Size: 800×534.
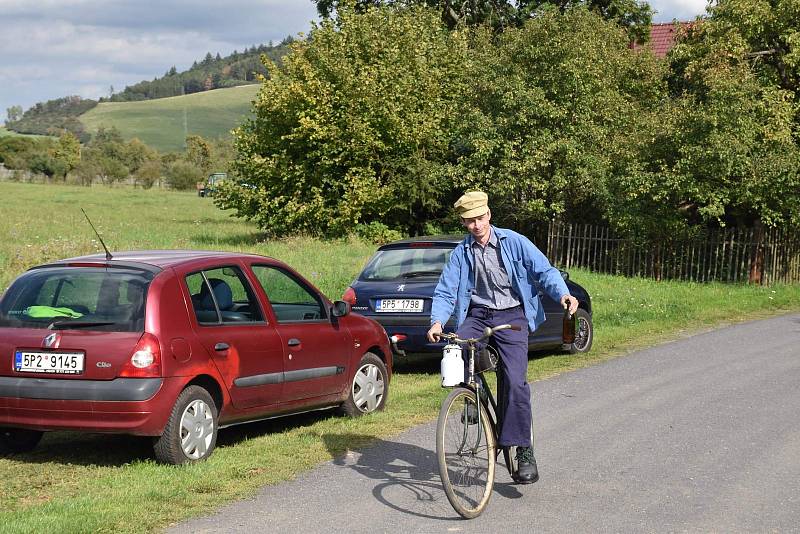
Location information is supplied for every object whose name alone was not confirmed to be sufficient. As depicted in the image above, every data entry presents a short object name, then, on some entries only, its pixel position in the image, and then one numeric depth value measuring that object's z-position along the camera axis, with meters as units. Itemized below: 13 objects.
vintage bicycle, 6.24
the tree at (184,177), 100.44
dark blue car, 12.20
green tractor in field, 86.21
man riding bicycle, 6.71
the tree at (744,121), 23.34
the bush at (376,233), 29.59
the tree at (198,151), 117.32
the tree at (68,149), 117.40
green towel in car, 7.67
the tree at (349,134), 28.97
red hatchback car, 7.34
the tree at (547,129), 26.36
